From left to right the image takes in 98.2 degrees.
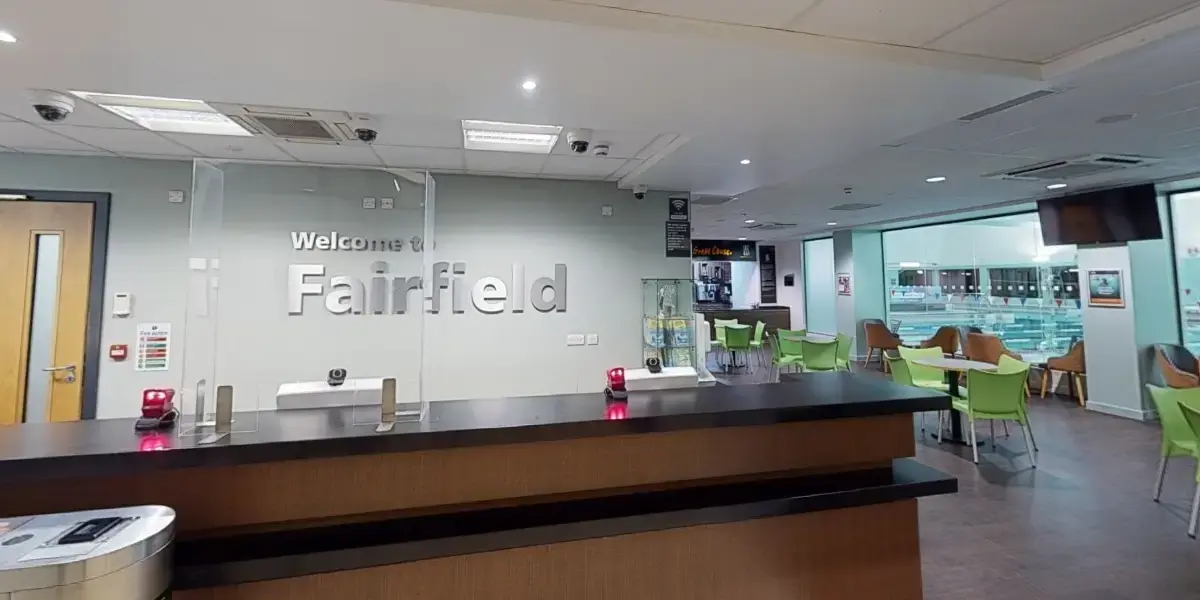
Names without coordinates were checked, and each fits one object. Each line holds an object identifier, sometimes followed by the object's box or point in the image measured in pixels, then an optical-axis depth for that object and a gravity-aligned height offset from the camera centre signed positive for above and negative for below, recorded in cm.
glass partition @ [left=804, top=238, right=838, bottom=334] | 1288 +110
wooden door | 383 +22
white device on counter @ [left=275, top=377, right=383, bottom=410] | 222 -27
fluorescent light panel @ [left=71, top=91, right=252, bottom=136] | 307 +140
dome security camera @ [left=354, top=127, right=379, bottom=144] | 352 +137
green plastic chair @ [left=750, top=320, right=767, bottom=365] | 1023 -9
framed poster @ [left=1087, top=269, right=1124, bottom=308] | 650 +51
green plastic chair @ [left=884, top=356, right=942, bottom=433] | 557 -44
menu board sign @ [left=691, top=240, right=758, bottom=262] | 1156 +188
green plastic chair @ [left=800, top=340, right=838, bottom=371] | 727 -34
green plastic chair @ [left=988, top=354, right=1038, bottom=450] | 532 -38
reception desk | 158 -57
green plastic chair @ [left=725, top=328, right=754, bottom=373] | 961 -14
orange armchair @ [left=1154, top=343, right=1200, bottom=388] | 585 -45
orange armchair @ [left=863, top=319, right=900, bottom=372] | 998 -13
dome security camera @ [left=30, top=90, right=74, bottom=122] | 285 +130
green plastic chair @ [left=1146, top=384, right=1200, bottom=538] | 361 -65
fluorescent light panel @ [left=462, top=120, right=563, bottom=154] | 371 +147
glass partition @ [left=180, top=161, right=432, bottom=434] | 218 +32
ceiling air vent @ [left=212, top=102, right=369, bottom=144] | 314 +136
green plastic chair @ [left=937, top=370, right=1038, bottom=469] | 470 -60
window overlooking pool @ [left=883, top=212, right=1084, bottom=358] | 822 +84
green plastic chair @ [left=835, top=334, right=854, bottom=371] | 756 -30
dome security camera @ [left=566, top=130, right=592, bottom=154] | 363 +137
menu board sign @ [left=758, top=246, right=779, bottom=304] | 1436 +155
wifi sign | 542 +129
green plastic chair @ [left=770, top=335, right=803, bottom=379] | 802 -41
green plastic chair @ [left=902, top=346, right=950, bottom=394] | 585 -50
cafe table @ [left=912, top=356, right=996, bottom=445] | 537 -41
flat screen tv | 603 +137
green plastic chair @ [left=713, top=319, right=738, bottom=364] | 1003 +5
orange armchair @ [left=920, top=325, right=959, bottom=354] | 952 -19
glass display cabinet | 536 +10
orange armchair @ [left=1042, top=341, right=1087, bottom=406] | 728 -51
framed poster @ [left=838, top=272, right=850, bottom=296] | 1105 +99
